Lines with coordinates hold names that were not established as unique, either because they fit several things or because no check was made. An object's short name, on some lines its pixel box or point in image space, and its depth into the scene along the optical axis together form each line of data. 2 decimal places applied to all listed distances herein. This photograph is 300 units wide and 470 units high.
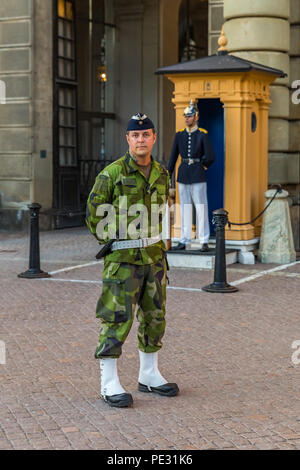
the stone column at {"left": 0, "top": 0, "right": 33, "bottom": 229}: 17.16
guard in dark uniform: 12.06
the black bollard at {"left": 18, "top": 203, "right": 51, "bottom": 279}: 11.48
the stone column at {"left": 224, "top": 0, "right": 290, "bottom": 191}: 14.30
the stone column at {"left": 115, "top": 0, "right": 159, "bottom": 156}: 21.62
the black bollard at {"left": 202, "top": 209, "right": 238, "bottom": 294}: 10.34
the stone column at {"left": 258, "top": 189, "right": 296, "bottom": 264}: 12.75
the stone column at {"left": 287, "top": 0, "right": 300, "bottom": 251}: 14.89
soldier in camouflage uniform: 5.82
